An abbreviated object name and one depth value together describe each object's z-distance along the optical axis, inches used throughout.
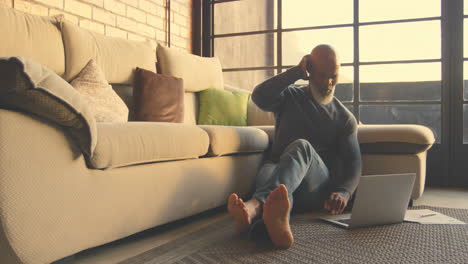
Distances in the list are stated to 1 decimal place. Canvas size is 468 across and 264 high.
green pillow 106.4
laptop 57.7
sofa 40.3
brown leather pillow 87.0
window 116.0
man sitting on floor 57.6
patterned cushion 72.3
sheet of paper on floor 66.2
